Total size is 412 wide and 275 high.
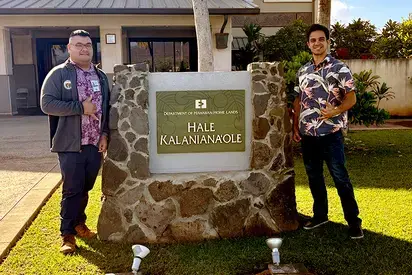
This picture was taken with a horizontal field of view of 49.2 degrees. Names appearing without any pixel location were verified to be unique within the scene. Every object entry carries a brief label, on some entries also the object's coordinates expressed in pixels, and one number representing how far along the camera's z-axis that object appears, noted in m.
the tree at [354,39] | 16.56
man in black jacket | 3.93
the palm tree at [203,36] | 7.52
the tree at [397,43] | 13.38
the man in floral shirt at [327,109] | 4.01
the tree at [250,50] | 15.63
